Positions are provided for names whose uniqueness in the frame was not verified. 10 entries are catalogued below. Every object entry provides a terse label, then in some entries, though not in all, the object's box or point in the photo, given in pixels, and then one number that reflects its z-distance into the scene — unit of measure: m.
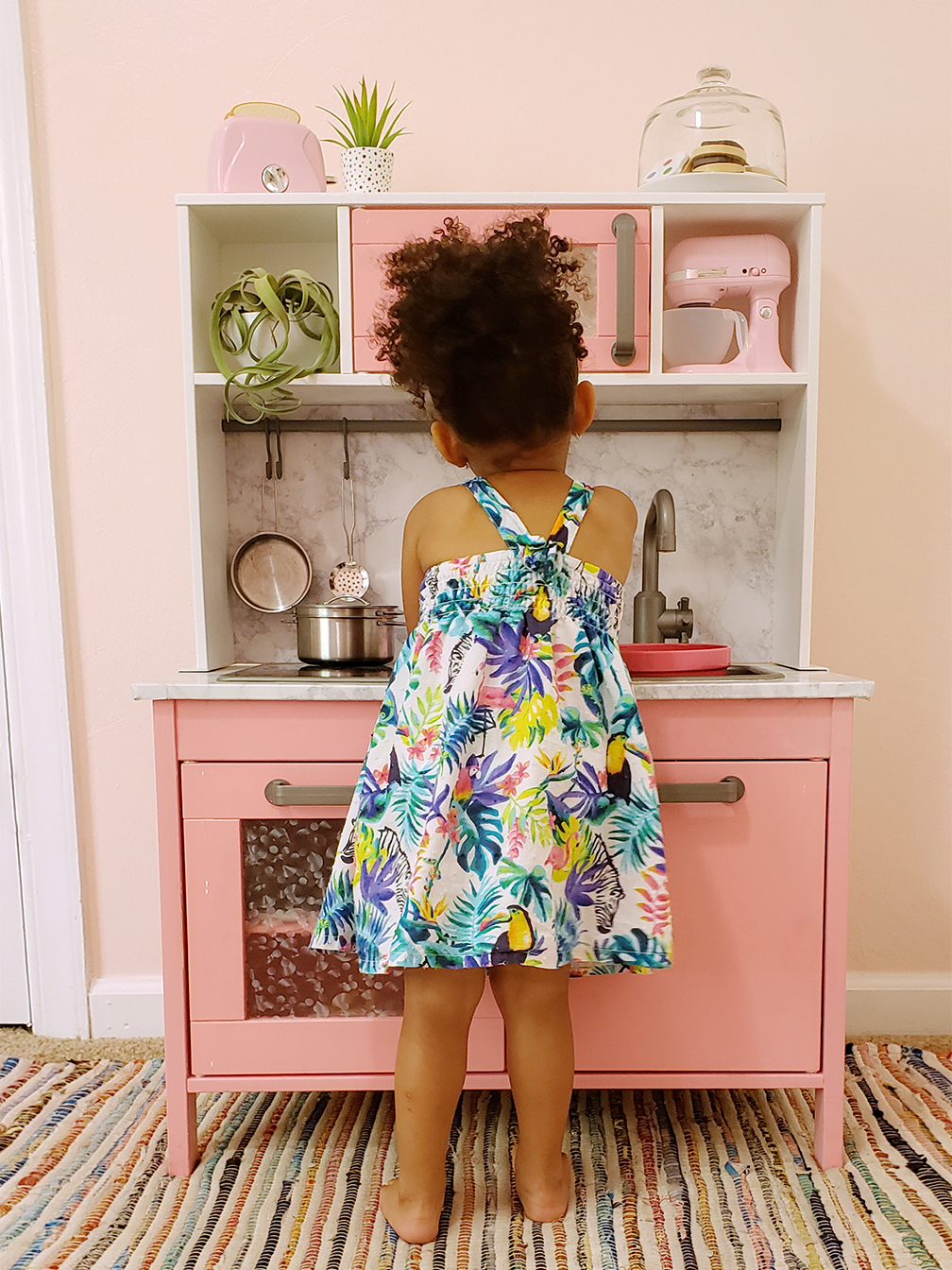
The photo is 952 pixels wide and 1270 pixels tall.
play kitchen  1.31
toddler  1.09
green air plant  1.44
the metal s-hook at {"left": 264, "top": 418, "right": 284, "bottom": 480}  1.70
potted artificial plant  1.48
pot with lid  1.48
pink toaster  1.44
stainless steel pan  1.73
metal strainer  1.73
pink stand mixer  1.47
